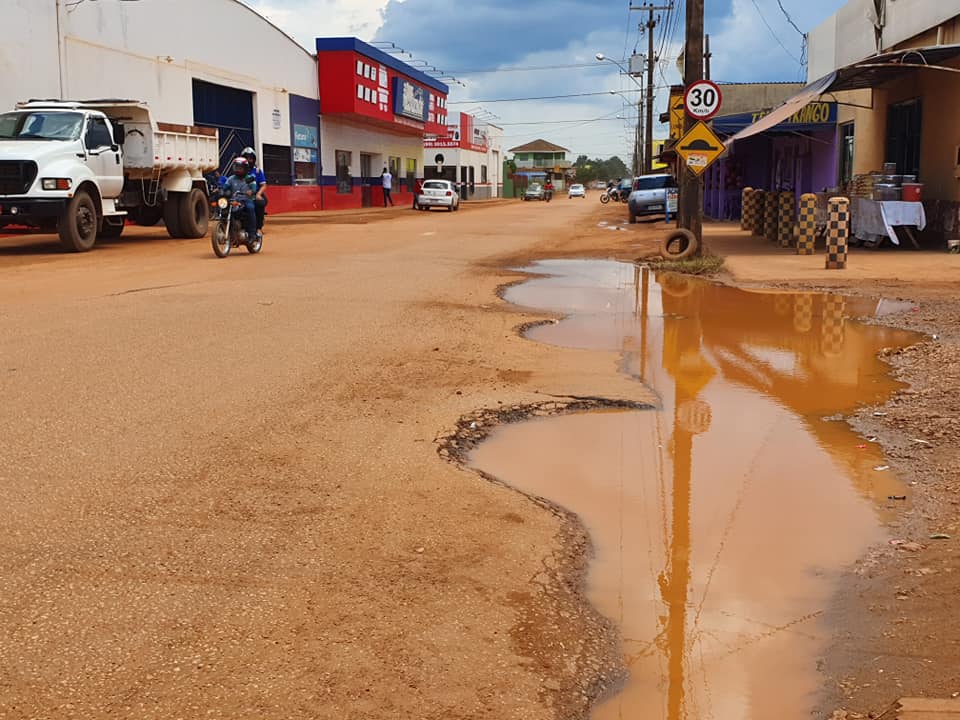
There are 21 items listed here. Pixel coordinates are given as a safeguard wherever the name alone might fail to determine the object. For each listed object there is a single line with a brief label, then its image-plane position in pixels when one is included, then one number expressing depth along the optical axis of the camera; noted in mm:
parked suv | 32625
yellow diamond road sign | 15992
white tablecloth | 18500
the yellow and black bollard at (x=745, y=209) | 25922
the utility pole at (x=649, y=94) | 49219
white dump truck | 16594
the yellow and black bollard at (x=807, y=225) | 17734
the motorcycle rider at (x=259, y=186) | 16781
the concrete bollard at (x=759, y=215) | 24438
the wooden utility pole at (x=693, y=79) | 17047
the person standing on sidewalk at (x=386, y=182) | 50719
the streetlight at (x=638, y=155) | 90662
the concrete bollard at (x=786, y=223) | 20453
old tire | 17062
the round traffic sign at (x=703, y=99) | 15773
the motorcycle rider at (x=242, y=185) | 16297
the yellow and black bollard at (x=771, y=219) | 22656
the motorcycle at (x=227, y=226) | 16406
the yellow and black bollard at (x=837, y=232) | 15297
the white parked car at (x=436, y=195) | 46156
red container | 18594
